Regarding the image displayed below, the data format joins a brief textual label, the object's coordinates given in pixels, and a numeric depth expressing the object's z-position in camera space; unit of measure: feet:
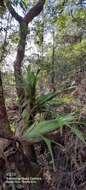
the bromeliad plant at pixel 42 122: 3.80
